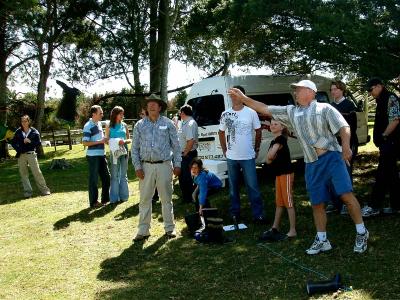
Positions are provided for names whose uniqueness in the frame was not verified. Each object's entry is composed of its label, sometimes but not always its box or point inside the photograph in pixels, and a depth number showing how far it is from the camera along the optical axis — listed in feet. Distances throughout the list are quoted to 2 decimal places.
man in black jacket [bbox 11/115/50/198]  35.29
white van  31.60
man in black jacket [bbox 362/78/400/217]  20.01
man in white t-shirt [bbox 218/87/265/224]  21.81
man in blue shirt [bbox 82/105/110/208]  29.01
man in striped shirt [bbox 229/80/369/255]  15.90
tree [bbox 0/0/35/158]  54.19
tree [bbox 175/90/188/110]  130.54
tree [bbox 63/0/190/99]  59.26
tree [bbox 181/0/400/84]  23.99
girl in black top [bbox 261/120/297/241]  19.30
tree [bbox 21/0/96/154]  62.13
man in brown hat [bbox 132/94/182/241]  20.33
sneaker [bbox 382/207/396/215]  21.49
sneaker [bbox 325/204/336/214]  23.13
